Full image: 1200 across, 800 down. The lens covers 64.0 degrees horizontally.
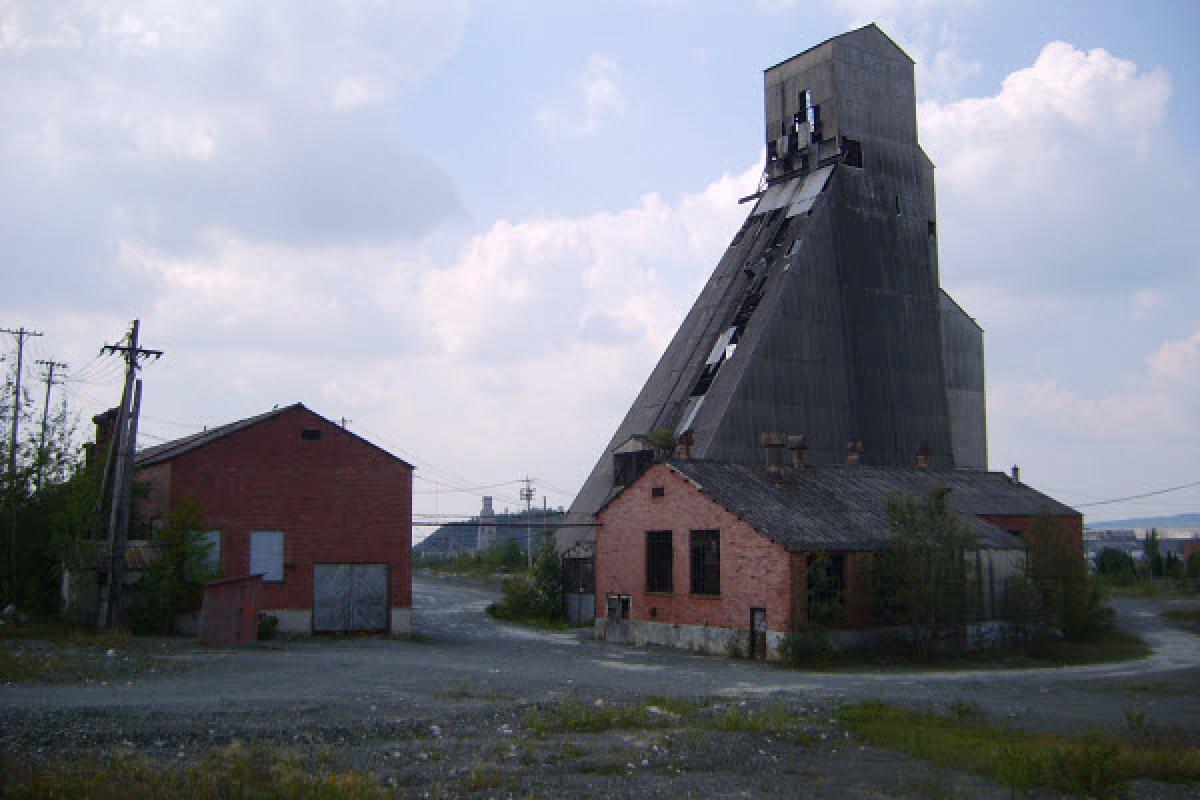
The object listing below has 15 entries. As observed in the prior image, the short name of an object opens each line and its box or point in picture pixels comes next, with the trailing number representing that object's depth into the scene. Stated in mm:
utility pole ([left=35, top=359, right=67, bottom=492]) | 51938
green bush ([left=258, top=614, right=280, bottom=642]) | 29750
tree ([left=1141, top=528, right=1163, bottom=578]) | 66438
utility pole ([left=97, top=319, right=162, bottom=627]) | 28016
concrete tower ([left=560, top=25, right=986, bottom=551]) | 46062
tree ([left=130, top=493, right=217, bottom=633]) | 29062
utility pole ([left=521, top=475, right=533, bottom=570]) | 90788
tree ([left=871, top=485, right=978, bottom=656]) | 26719
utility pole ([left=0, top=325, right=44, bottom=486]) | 33644
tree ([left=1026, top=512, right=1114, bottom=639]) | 33156
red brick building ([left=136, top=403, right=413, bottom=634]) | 30969
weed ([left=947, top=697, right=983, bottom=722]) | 16562
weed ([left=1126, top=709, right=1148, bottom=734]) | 15148
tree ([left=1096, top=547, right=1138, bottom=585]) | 62156
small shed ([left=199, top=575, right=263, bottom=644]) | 26703
